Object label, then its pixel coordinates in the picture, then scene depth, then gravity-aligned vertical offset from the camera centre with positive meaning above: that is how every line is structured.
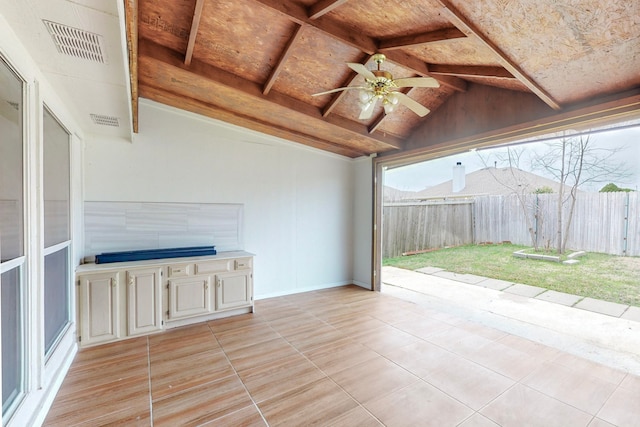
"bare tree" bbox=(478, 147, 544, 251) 5.04 +0.38
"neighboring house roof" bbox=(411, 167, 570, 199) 5.02 +0.55
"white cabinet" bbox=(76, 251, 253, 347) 2.78 -0.95
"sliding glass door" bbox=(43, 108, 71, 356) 2.12 -0.18
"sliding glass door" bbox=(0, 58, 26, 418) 1.42 -0.17
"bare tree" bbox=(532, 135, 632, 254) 3.79 +0.64
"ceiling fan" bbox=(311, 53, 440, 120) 2.27 +1.04
